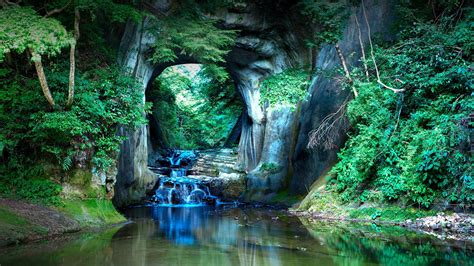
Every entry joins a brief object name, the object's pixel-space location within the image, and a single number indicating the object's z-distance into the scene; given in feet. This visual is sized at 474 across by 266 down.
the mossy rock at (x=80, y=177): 30.60
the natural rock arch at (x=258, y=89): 47.52
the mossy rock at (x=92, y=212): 28.42
